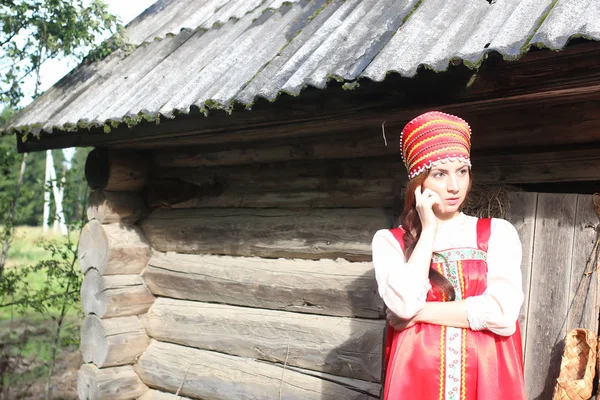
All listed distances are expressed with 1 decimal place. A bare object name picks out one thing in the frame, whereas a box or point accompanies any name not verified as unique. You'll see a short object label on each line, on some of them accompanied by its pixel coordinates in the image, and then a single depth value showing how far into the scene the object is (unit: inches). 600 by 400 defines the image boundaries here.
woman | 95.3
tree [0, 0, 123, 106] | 225.0
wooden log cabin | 119.3
